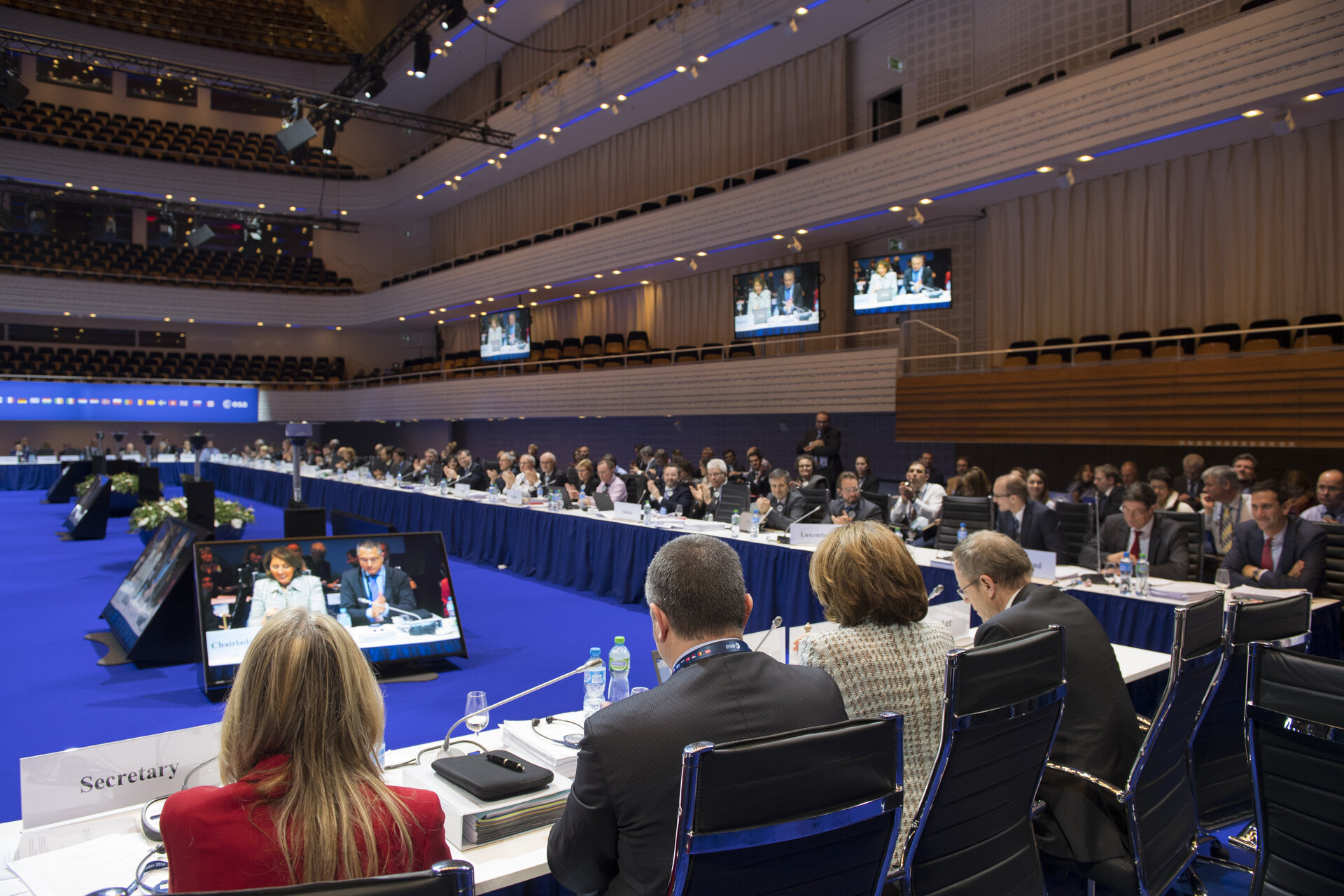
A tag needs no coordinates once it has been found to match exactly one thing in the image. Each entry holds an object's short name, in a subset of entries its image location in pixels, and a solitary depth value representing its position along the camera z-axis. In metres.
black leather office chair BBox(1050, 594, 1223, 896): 2.00
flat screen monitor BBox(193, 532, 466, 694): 4.00
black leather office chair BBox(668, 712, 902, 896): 1.13
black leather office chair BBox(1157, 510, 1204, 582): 4.61
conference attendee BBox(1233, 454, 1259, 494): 6.69
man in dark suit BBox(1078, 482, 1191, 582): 4.41
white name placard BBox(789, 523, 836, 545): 5.37
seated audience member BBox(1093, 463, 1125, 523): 6.86
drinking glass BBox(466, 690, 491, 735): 2.09
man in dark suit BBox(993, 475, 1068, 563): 5.17
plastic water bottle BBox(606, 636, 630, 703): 2.27
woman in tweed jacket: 1.80
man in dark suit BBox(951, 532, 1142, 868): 2.06
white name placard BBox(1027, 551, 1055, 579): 4.20
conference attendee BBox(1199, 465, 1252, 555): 4.86
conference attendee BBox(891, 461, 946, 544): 6.80
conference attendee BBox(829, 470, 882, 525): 6.05
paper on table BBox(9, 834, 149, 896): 1.51
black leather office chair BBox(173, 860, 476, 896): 0.85
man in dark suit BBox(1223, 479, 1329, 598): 3.98
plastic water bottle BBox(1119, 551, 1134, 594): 4.03
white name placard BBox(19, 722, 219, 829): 1.70
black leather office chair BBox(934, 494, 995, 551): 5.77
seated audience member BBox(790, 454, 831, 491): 7.38
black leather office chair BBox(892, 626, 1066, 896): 1.60
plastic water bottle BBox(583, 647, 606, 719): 2.28
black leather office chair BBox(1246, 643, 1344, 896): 1.72
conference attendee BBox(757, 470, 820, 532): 6.32
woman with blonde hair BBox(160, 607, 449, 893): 1.11
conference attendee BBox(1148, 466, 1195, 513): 6.01
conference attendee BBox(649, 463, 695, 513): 7.57
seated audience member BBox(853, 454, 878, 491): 8.91
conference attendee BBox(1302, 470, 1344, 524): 5.32
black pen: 1.82
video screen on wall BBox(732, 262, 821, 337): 12.19
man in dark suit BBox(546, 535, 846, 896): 1.31
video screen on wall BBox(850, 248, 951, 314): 10.77
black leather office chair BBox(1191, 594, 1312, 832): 2.25
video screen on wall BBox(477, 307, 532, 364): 17.47
